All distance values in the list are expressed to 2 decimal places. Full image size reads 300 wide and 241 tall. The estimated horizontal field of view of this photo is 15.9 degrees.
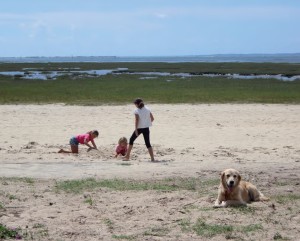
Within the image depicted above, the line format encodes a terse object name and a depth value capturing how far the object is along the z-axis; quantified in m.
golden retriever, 16.23
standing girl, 25.96
